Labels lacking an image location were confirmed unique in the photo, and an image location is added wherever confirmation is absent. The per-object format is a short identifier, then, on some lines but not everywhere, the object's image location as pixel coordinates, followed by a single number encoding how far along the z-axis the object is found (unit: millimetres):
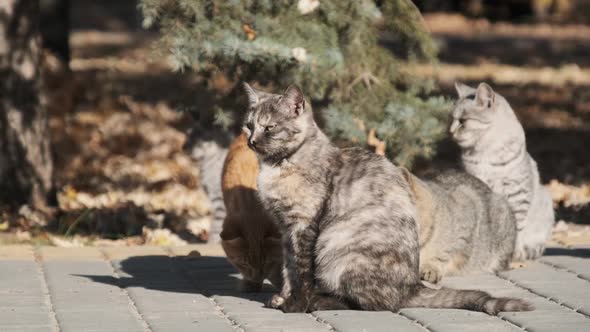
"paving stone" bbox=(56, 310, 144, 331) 11492
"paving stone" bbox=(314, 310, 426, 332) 11437
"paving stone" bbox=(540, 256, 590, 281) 14758
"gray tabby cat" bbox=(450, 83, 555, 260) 16625
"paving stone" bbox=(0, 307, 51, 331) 11719
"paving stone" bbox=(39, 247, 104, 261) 16109
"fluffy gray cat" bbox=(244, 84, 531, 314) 12219
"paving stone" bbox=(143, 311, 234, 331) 11547
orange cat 13602
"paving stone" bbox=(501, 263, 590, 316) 12922
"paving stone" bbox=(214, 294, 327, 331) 11703
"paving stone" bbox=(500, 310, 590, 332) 11398
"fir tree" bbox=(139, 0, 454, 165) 17484
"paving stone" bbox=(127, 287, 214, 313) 12602
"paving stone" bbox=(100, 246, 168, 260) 16422
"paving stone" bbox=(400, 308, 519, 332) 11383
